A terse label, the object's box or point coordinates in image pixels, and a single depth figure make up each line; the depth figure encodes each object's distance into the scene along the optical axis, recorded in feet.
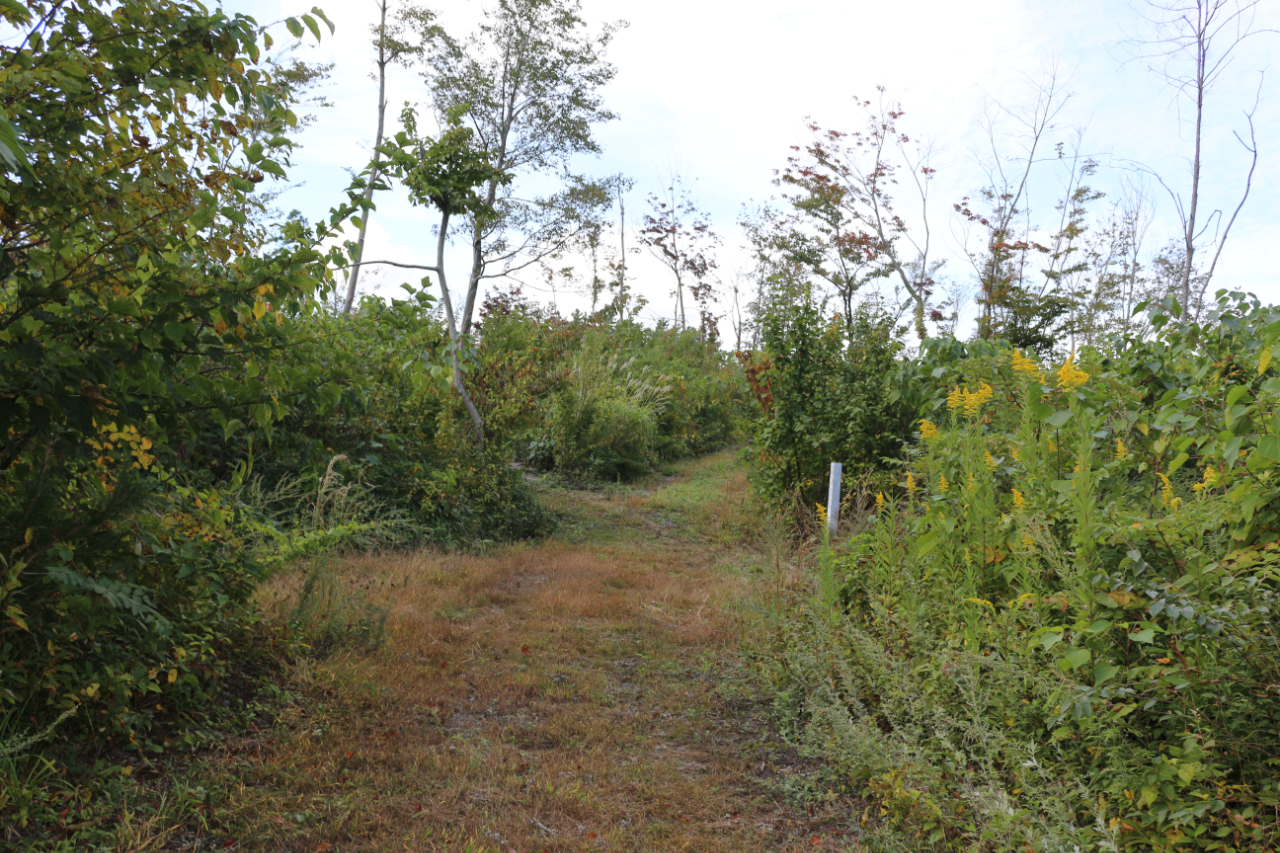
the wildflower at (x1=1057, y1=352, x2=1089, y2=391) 10.00
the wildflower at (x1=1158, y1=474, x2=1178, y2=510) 8.80
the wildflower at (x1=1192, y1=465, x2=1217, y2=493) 8.43
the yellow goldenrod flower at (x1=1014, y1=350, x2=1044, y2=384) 11.20
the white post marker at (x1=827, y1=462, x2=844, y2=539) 17.12
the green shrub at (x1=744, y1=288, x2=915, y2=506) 23.45
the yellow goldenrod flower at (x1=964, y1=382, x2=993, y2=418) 12.01
